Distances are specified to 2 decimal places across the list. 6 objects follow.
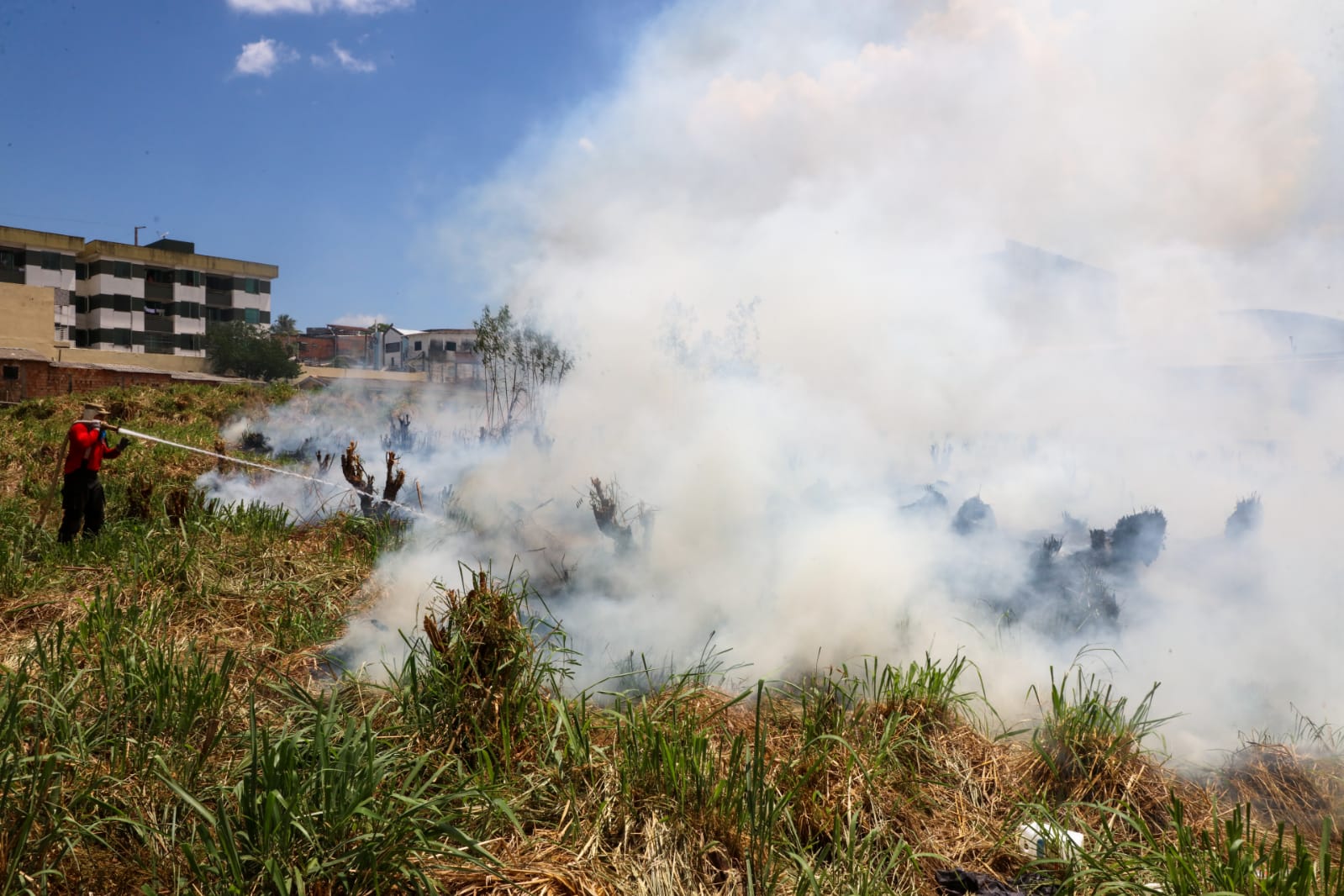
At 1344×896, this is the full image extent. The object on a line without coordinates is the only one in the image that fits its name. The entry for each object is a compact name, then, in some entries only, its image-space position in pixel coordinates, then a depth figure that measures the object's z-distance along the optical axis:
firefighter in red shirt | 7.69
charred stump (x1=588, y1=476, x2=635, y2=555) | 6.98
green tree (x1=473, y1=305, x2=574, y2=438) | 21.14
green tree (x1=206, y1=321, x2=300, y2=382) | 45.91
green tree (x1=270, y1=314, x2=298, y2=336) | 66.56
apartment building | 47.59
